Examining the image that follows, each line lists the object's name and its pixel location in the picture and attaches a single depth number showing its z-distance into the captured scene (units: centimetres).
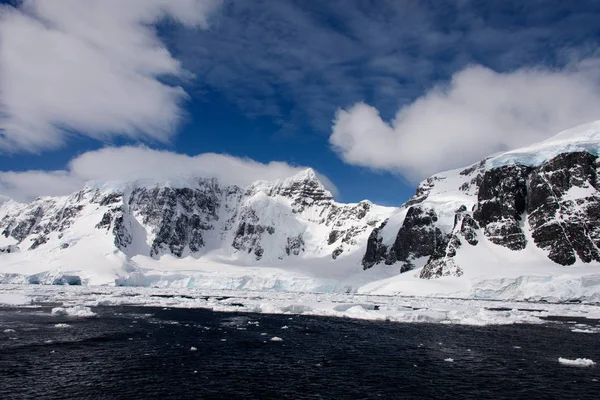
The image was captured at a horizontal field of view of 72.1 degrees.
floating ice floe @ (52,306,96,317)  5697
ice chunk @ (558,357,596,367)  3124
